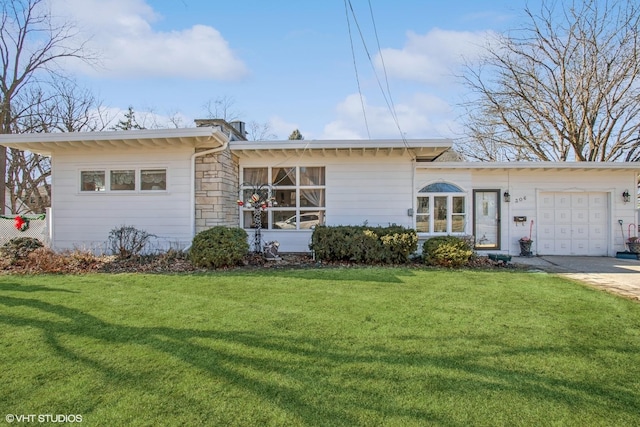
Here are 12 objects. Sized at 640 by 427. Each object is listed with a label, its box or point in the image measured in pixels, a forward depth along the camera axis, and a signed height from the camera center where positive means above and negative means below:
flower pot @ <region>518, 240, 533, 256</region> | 9.39 -0.96
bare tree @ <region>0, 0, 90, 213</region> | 13.81 +6.75
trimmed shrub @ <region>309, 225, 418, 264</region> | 7.24 -0.68
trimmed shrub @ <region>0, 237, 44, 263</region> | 6.95 -0.77
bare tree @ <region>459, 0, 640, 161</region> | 13.42 +5.36
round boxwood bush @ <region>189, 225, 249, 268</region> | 6.50 -0.71
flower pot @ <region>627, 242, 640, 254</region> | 9.22 -0.93
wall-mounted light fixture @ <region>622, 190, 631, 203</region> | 9.55 +0.43
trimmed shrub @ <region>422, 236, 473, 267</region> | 6.97 -0.81
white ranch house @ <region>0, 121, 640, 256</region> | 7.96 +0.56
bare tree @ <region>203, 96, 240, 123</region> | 24.50 +7.51
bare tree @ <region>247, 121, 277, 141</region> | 26.80 +6.39
